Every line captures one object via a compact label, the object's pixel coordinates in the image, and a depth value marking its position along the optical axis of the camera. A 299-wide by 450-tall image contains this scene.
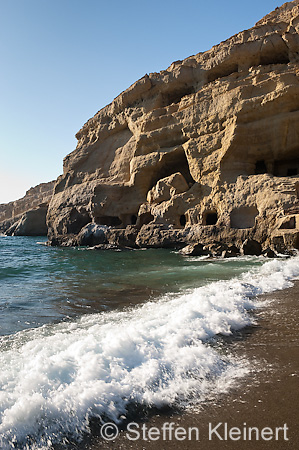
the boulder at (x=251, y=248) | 18.34
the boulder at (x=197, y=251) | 19.70
